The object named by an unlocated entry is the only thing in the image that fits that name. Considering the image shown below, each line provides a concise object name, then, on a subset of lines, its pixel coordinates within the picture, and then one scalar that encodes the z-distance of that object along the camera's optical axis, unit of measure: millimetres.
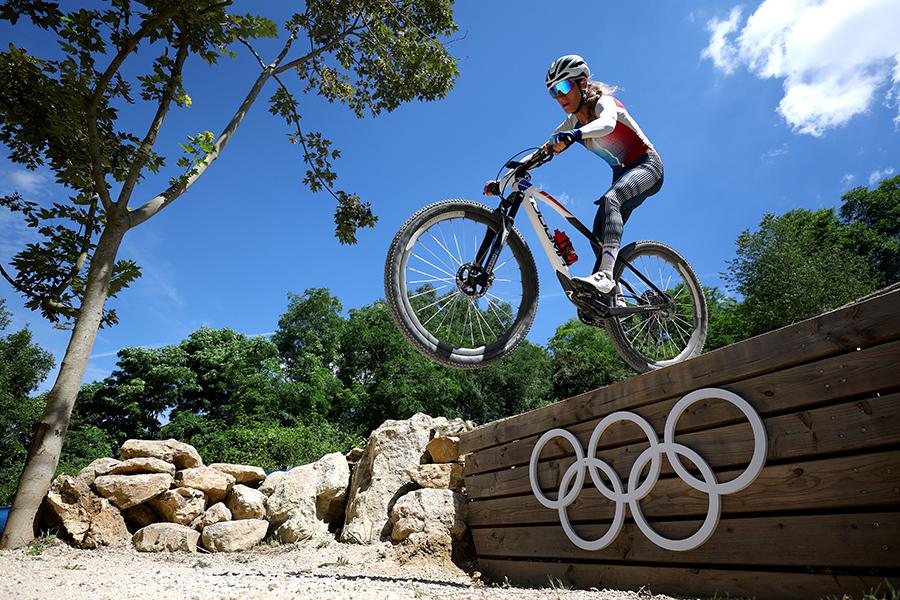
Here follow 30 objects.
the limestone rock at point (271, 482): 8388
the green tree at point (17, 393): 24672
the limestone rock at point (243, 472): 8648
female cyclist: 3631
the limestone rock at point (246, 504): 7762
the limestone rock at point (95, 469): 7305
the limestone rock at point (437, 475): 6633
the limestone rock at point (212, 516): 7605
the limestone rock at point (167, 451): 8008
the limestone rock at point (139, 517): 7624
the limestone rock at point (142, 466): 7512
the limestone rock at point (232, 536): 7152
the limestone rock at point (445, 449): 6930
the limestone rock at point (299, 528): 7105
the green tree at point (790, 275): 24891
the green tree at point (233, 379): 24328
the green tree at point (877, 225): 31016
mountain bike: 3326
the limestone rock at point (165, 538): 6992
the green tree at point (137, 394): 26641
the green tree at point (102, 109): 6324
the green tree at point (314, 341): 25891
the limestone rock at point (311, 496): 7434
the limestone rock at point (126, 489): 7238
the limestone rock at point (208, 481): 7984
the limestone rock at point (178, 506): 7605
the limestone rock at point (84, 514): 6680
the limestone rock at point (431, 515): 5906
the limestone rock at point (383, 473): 6598
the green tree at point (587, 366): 26547
